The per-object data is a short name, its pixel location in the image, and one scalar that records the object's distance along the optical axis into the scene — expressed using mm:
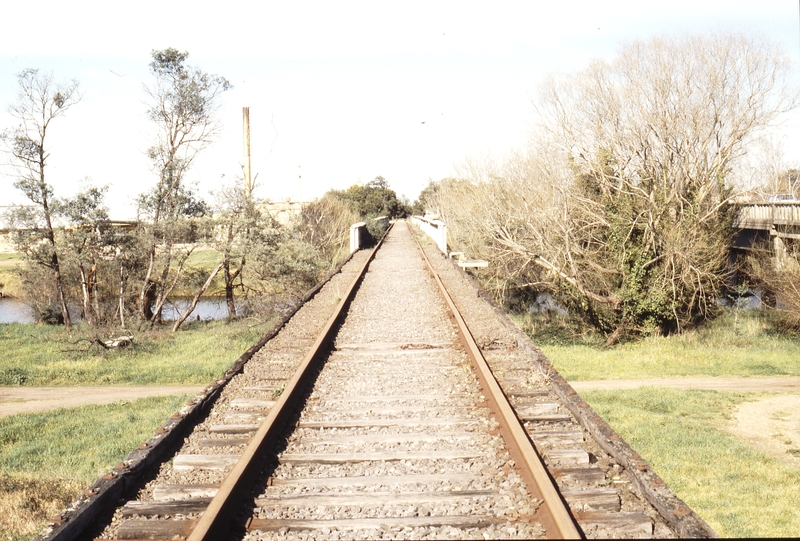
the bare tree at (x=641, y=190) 20125
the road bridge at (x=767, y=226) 22797
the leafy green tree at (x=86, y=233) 22500
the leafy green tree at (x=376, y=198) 73125
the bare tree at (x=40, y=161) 22172
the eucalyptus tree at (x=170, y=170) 24078
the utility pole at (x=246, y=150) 24225
